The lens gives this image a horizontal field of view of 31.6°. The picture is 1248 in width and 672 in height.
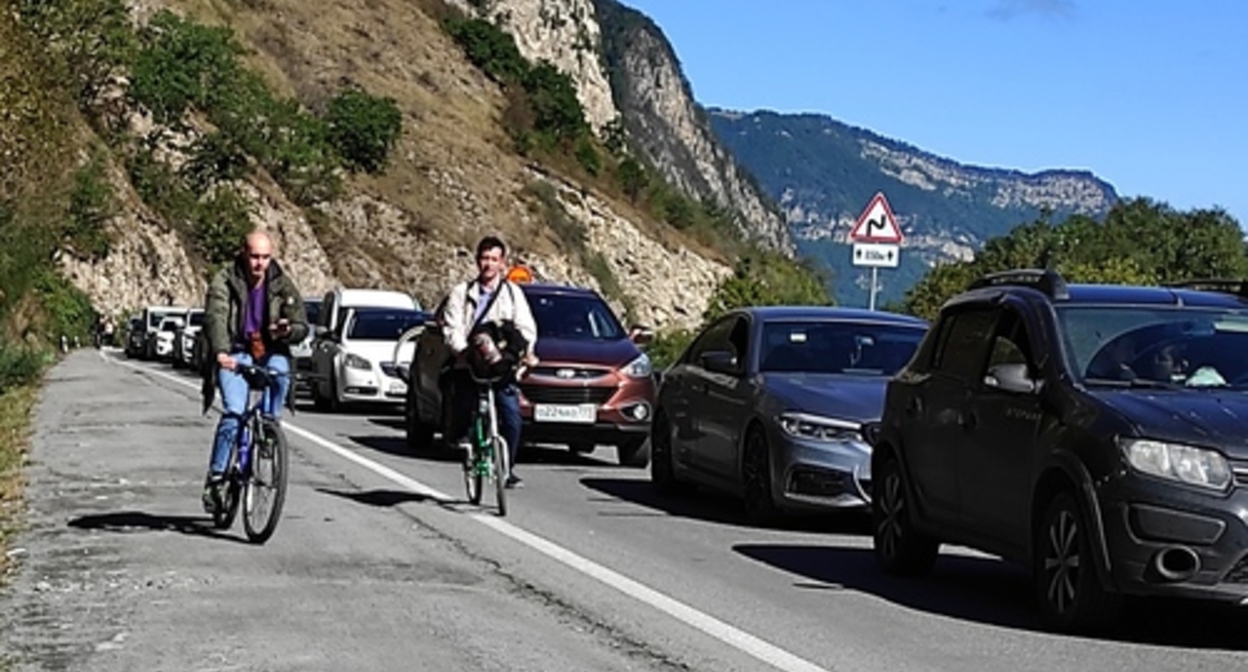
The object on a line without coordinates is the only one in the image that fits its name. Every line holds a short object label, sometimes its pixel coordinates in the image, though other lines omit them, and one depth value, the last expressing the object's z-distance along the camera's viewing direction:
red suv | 19.77
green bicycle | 14.83
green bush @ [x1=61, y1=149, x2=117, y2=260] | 70.50
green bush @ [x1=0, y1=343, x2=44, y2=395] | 33.97
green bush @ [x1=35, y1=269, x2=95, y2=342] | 73.38
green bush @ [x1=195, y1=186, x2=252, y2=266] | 83.38
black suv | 9.32
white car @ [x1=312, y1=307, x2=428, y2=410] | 29.00
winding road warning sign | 23.98
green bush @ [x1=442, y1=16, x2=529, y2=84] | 112.94
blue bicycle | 12.82
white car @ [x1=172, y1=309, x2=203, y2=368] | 49.91
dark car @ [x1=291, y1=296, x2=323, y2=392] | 32.16
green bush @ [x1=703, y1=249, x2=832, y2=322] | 45.34
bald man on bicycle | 13.02
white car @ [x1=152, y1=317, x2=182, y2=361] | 58.84
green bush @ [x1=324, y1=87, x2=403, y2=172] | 89.94
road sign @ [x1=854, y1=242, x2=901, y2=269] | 23.83
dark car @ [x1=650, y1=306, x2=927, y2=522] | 14.45
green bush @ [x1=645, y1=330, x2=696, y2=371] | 40.31
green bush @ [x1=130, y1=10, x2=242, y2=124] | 84.25
